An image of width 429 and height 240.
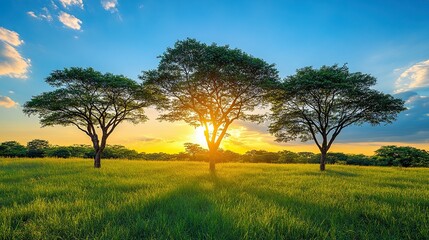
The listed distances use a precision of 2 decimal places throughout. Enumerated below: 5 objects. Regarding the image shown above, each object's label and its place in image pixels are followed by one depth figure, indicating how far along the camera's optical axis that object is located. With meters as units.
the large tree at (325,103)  22.84
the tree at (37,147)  53.53
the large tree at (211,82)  19.83
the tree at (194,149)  68.82
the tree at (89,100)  23.28
